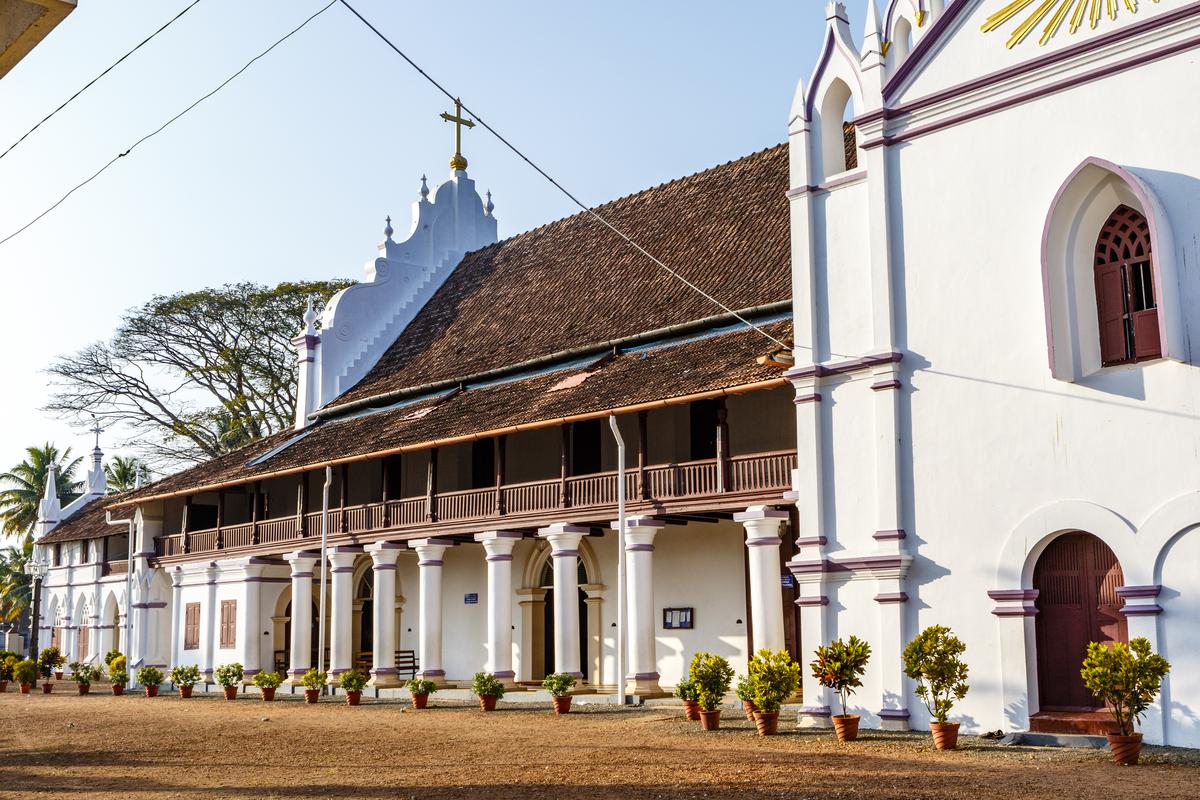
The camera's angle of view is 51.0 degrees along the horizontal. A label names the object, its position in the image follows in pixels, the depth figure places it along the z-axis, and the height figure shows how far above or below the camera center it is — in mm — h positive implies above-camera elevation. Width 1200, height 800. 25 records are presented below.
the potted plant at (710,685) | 16188 -1033
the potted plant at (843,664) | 15008 -730
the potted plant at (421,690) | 22484 -1411
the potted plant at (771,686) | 15250 -988
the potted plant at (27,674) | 32719 -1464
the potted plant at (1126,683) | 11852 -809
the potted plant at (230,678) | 27156 -1378
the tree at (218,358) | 42656 +8682
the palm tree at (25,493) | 61156 +5971
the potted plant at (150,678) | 29250 -1461
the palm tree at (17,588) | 61094 +1423
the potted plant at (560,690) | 19828 -1287
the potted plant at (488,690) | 21312 -1358
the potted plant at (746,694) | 15766 -1120
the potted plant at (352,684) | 24422 -1408
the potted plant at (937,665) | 13859 -704
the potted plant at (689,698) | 17125 -1259
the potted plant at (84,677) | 31453 -1502
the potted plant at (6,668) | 35406 -1402
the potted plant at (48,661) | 38562 -1339
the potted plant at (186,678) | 28859 -1442
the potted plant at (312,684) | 24953 -1411
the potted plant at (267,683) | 26172 -1457
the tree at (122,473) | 63625 +7153
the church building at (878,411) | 13547 +2786
